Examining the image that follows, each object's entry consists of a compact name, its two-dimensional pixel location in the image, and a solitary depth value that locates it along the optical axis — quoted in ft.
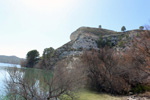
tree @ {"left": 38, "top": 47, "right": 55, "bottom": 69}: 204.33
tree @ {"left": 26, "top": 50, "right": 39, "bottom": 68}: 217.36
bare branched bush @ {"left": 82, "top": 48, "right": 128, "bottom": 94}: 44.34
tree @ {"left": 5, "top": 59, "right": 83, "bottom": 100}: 23.41
